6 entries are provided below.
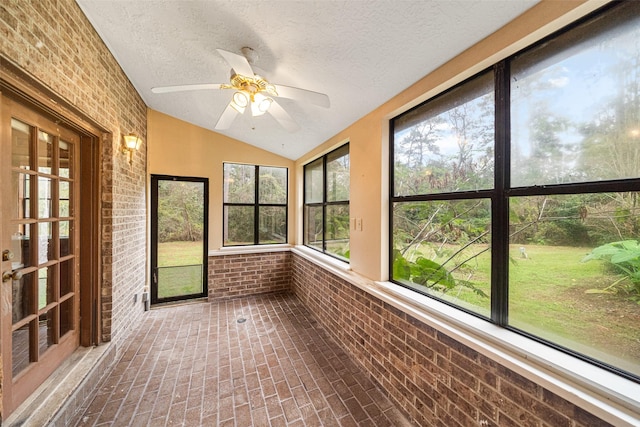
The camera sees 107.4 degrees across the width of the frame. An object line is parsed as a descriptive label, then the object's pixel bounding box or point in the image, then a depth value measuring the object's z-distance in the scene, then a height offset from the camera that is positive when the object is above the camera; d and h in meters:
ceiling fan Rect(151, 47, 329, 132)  1.60 +0.89
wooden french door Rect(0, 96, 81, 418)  1.41 -0.25
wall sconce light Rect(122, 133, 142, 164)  2.60 +0.77
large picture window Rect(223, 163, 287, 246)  4.09 +0.15
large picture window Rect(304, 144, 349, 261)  3.09 +0.14
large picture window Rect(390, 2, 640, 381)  0.99 +0.11
